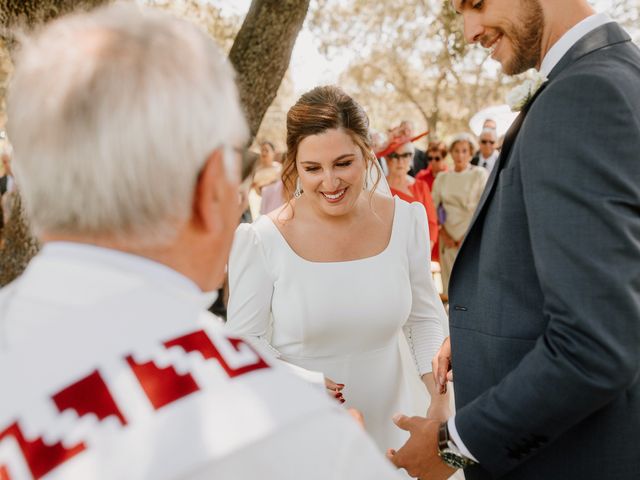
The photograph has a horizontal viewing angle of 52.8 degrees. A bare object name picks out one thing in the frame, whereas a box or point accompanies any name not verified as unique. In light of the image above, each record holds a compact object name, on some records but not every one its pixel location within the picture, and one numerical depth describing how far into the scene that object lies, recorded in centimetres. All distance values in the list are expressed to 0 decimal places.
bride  253
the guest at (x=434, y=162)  910
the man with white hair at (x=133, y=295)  82
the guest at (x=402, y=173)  654
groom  133
